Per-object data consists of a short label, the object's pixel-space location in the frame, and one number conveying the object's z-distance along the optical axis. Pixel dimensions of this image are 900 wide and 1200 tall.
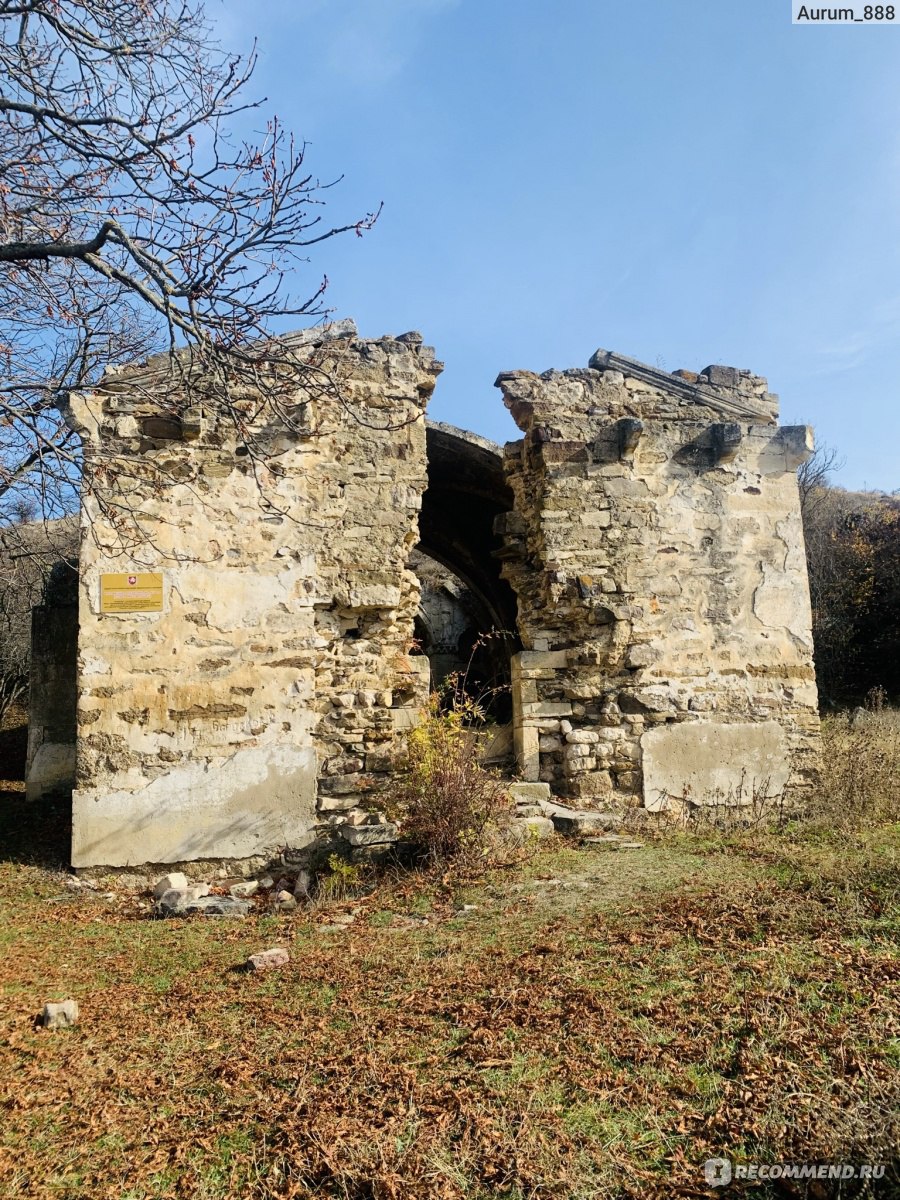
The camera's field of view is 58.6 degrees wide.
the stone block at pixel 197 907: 5.78
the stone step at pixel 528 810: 6.87
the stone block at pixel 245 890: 6.32
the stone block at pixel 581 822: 6.81
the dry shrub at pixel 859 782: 6.91
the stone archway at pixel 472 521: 9.25
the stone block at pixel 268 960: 4.45
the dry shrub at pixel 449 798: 6.01
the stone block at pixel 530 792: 7.16
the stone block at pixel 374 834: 6.27
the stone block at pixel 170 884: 6.19
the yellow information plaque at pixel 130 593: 6.72
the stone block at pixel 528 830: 6.34
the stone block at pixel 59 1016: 3.91
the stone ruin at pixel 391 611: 6.70
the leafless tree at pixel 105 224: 3.74
